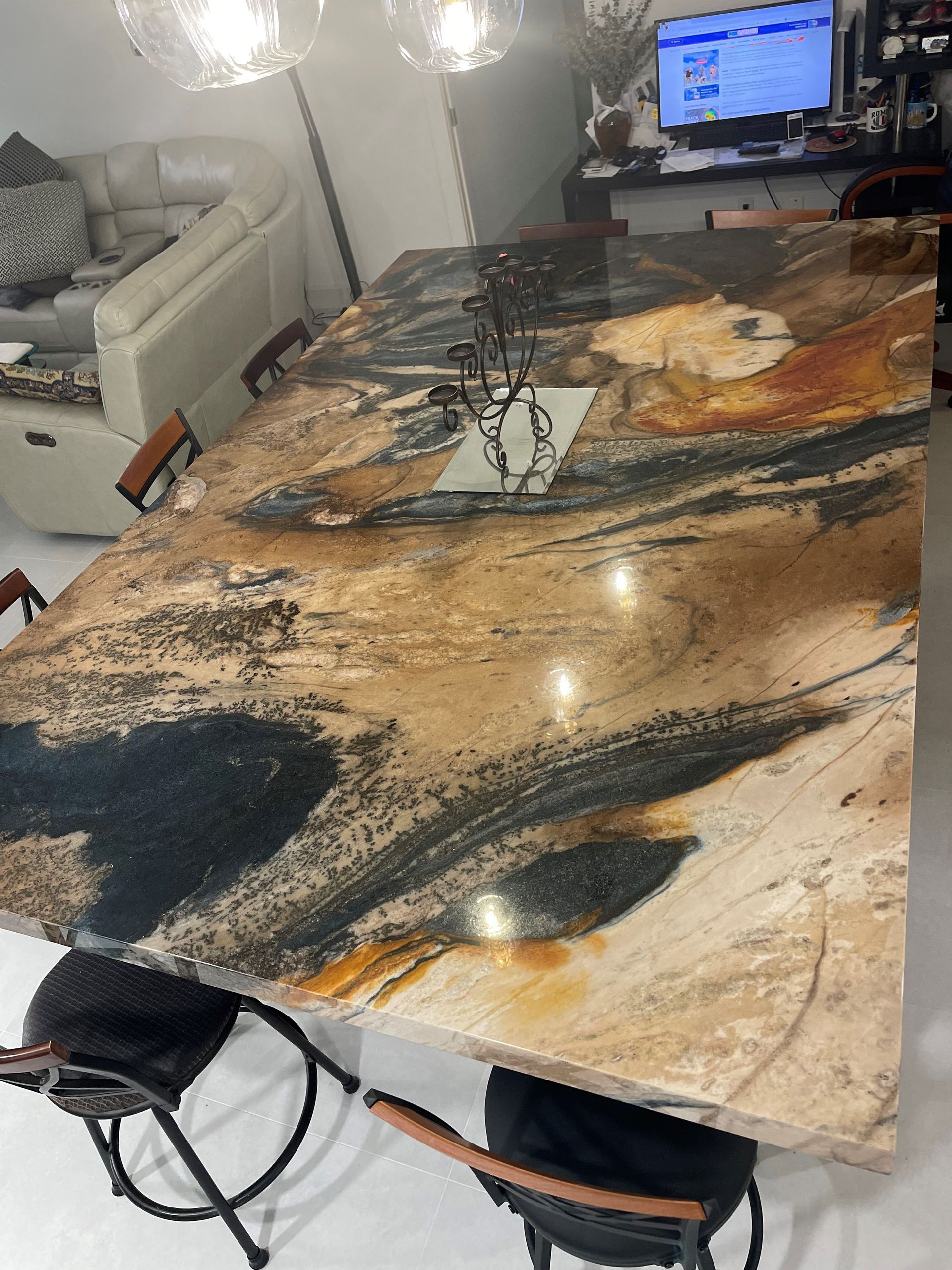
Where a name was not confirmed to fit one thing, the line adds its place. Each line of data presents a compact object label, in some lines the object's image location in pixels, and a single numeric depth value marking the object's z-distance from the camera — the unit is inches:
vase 170.6
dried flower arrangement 164.9
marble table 41.5
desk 149.6
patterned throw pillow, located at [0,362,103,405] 127.0
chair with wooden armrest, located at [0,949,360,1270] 55.4
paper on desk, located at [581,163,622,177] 167.5
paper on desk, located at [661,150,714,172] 162.1
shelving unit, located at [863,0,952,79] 139.2
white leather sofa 125.1
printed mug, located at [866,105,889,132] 153.8
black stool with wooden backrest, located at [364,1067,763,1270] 40.9
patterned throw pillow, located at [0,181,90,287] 187.2
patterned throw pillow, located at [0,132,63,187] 195.3
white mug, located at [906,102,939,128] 150.4
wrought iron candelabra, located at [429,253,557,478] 71.1
